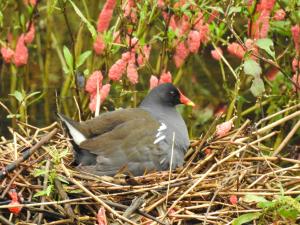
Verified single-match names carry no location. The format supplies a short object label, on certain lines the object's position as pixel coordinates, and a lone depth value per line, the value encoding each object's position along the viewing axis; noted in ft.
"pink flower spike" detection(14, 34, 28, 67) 46.44
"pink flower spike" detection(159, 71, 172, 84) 43.70
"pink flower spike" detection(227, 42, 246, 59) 42.47
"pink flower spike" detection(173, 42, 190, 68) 44.47
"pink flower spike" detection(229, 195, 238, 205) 33.99
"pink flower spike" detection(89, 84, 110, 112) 41.22
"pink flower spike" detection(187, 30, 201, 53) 42.98
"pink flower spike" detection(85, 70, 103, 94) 41.52
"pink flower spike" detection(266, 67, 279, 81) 49.90
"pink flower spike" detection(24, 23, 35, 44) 46.55
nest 32.65
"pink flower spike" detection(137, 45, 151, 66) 43.21
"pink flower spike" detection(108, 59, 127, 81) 41.01
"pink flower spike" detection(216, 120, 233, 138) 37.91
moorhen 37.24
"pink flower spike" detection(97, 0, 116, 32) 42.75
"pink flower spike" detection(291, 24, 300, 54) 40.63
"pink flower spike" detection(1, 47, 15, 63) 47.57
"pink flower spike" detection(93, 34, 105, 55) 43.04
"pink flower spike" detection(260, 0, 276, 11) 41.45
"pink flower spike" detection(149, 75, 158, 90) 44.11
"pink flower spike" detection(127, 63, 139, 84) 41.55
